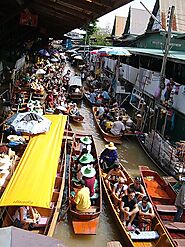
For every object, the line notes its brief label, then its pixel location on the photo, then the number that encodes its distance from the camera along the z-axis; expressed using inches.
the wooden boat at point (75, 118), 857.5
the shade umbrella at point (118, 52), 831.1
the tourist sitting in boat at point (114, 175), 476.0
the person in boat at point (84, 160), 480.1
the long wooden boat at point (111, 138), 738.7
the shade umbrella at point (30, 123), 462.9
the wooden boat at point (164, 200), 376.8
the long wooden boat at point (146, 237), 345.1
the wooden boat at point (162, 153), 556.7
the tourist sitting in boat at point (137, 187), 429.7
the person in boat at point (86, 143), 565.6
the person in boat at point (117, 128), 740.6
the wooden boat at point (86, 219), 388.5
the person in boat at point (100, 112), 879.9
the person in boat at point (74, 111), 868.7
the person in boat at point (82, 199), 390.6
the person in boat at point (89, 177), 425.1
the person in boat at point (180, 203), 390.9
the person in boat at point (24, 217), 322.7
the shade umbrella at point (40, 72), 1133.2
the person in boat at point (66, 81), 1206.0
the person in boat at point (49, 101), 866.4
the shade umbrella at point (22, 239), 152.3
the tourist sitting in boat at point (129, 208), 384.2
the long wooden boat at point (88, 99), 1042.7
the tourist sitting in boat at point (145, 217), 381.4
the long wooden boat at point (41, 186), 289.6
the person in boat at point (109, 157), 523.5
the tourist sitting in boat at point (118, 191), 424.8
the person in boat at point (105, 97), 1042.7
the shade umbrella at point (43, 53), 1044.8
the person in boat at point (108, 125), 771.4
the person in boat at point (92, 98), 1049.5
